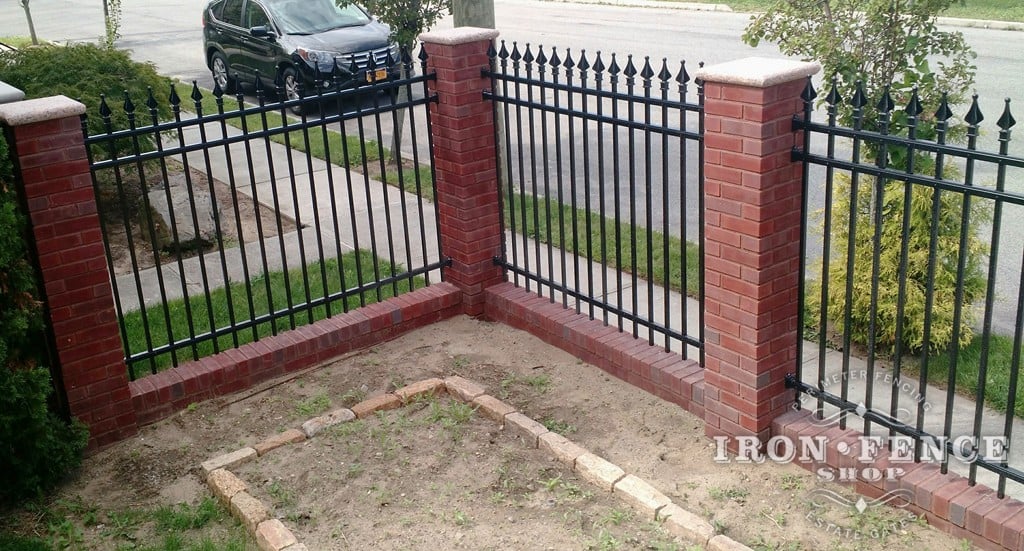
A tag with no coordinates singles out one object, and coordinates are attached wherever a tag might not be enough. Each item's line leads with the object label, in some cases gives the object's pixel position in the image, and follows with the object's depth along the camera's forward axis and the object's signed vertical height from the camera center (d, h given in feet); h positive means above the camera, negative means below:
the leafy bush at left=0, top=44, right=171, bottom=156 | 28.35 -2.77
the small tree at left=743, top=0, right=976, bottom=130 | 19.57 -2.08
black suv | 48.52 -3.36
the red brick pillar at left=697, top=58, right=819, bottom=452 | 13.57 -4.14
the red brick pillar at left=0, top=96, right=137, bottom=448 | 14.97 -4.17
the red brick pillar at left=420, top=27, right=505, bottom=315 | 19.44 -3.95
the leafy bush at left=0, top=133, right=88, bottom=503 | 14.29 -5.63
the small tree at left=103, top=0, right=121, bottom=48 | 41.75 -2.11
